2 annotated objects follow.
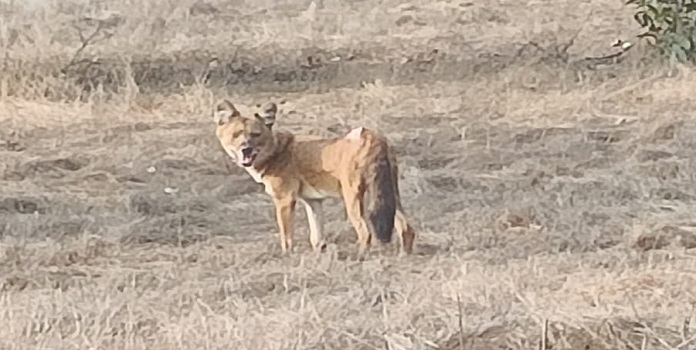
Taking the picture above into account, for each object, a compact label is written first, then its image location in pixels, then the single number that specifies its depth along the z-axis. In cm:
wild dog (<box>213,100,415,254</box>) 1516
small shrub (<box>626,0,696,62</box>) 2583
